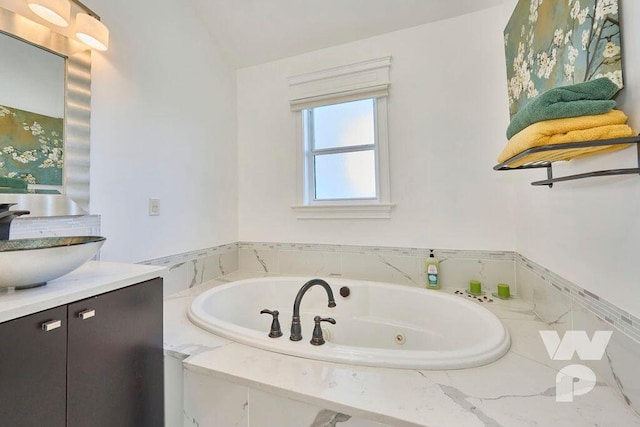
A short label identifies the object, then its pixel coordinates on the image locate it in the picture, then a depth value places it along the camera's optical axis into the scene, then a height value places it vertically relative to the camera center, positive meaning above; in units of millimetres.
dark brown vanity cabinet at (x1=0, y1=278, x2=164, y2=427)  646 -386
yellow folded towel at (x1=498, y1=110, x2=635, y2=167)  739 +240
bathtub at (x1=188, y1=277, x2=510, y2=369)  974 -513
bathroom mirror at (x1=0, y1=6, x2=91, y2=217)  1128 +580
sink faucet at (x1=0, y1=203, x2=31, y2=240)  851 +32
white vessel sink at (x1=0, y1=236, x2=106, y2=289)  687 -93
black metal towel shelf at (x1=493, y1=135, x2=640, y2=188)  708 +191
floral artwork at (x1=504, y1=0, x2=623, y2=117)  778 +627
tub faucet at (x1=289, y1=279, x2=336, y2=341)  1141 -420
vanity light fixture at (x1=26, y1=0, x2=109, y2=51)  1161 +934
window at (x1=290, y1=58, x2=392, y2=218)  2018 +593
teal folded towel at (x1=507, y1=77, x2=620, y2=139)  758 +332
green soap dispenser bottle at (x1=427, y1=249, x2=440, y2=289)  1808 -366
